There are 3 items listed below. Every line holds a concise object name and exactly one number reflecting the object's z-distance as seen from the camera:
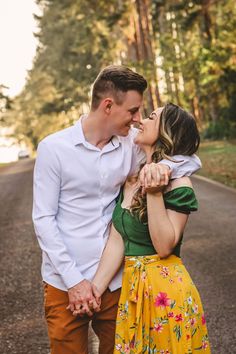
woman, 2.86
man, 3.00
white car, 75.62
